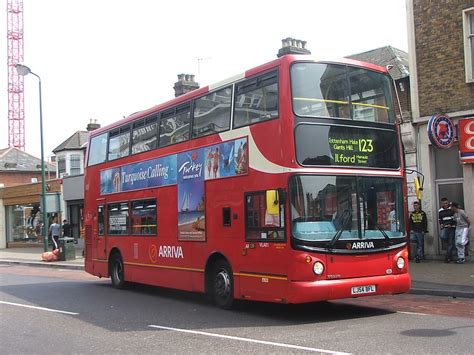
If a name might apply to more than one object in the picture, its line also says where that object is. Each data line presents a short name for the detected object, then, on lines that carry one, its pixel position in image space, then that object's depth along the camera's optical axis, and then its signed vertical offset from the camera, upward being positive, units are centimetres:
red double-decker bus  854 +46
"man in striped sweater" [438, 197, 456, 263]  1552 -49
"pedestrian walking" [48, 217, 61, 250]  2920 -66
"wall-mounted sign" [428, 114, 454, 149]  1552 +218
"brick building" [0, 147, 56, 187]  4912 +490
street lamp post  2720 +361
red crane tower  7488 +1874
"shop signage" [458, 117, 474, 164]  1548 +190
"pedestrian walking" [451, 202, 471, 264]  1512 -62
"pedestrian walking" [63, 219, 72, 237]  2891 -47
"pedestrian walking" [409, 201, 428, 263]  1606 -51
